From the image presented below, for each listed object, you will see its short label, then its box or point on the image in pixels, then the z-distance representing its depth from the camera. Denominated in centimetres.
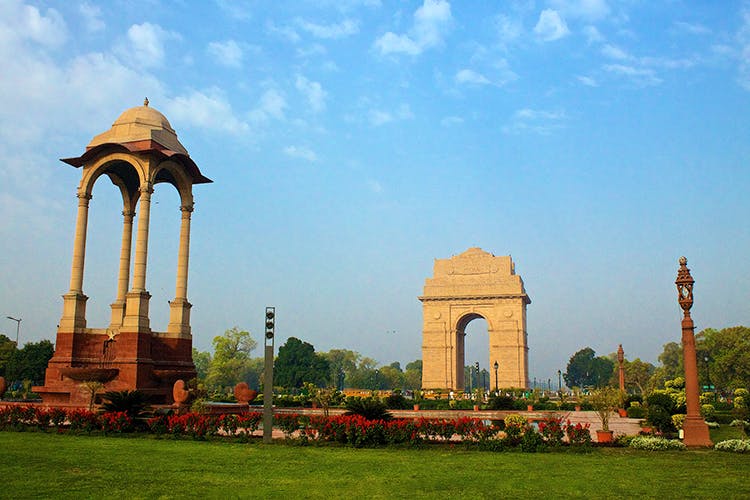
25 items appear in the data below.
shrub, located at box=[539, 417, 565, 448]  1579
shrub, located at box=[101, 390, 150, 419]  1761
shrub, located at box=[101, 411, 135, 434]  1691
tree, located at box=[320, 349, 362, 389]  13484
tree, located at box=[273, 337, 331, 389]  8688
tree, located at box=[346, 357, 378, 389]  12161
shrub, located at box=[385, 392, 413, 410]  3419
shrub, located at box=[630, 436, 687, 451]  1592
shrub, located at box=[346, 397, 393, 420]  1698
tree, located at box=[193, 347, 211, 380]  11350
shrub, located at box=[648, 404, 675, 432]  1955
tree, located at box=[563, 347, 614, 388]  13112
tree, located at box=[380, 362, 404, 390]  12562
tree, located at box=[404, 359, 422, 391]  13262
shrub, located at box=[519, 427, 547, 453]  1518
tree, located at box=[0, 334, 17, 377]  5968
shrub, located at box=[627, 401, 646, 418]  3272
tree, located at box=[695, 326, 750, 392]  5931
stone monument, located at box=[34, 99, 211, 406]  2256
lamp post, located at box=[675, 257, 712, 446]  1664
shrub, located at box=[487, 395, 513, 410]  3638
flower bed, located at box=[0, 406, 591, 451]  1573
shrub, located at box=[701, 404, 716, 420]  2973
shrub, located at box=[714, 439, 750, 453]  1531
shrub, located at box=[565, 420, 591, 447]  1593
